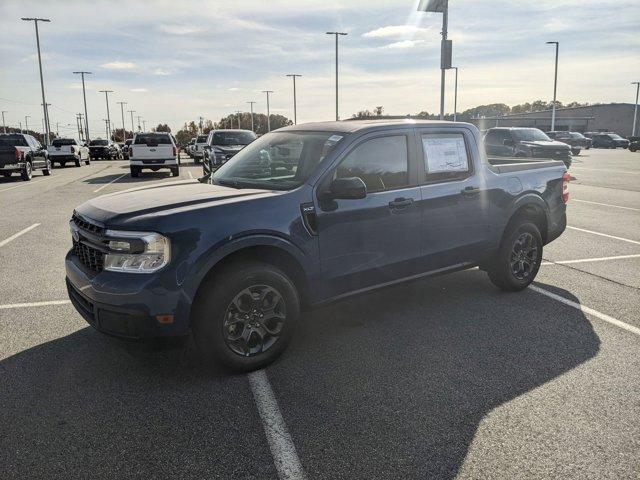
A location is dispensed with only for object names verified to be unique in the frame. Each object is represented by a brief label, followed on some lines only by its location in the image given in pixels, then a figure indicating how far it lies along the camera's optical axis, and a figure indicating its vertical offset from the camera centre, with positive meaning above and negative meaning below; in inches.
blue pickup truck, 133.3 -28.0
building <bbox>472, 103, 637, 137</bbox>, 3639.3 +106.9
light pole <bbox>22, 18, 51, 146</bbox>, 2030.5 +246.0
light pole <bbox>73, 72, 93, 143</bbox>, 2957.7 +236.3
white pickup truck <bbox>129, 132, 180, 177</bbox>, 860.0 -26.2
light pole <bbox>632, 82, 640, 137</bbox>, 3283.7 +138.3
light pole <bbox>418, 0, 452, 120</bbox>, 737.0 +158.8
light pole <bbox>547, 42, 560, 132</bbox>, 2047.2 +208.8
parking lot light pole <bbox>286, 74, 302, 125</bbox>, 2736.2 +211.5
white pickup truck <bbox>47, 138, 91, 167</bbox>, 1254.9 -28.8
